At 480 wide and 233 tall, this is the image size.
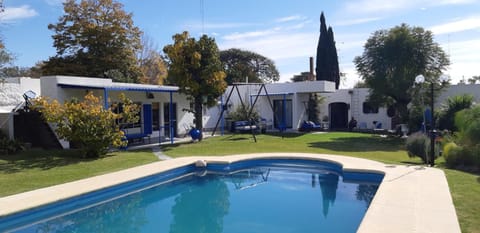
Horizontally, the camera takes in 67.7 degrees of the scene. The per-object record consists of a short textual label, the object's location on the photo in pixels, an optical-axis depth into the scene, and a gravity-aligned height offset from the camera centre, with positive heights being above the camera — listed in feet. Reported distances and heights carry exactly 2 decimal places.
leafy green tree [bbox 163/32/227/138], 57.93 +7.04
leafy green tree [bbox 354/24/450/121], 65.21 +8.57
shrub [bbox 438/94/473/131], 54.44 -0.21
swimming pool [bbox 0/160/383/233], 23.71 -7.66
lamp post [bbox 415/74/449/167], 35.67 -3.94
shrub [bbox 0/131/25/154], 44.06 -4.33
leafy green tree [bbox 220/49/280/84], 152.78 +19.95
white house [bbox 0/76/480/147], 49.24 +1.54
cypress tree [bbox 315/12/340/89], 124.98 +18.76
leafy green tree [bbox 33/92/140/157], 41.75 -1.53
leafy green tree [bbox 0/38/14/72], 43.96 +6.85
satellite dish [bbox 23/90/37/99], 49.31 +2.23
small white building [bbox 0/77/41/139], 47.83 +2.50
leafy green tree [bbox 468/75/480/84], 118.83 +9.54
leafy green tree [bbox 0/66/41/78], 45.41 +5.30
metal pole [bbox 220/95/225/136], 74.09 -3.19
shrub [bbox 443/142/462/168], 36.50 -4.92
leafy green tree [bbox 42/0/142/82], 87.15 +17.22
